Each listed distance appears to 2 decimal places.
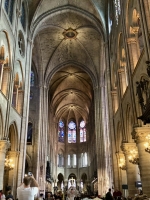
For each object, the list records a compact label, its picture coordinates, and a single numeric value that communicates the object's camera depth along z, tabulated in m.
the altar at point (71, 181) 36.38
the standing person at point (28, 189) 3.11
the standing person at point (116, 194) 11.30
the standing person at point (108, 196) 8.59
